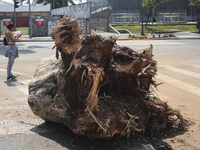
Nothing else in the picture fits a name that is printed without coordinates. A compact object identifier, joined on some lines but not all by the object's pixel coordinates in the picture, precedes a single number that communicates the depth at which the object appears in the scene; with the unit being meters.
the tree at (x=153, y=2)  35.50
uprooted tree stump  3.62
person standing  8.29
